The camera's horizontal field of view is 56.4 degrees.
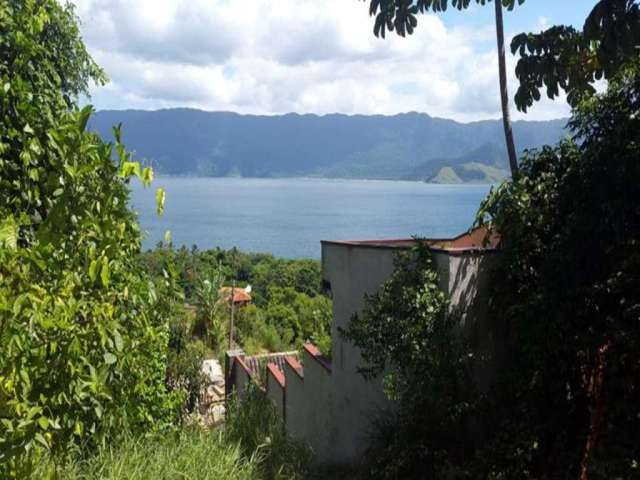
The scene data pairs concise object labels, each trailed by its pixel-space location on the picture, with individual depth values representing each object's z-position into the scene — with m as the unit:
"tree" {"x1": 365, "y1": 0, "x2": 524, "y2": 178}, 7.60
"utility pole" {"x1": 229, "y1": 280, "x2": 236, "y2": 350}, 18.98
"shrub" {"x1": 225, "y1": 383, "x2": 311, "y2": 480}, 4.55
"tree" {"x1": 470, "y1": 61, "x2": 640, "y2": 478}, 4.04
